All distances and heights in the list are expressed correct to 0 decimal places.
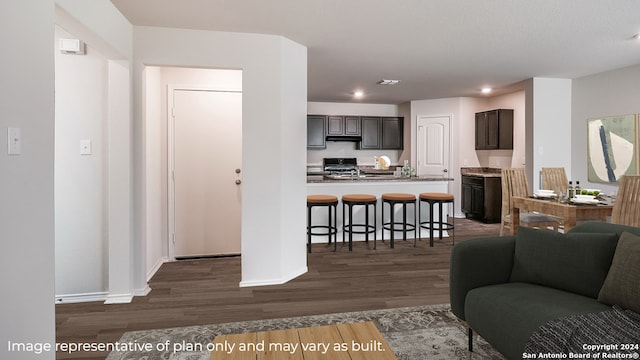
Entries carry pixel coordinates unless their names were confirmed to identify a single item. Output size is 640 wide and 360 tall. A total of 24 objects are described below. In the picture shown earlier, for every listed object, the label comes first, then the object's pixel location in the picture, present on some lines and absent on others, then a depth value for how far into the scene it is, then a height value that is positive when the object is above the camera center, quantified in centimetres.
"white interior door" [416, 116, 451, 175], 773 +69
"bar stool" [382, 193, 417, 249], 513 -38
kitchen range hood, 822 +87
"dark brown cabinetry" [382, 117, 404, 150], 839 +103
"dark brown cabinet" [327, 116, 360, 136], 817 +115
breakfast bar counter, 538 -16
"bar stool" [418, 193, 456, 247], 515 -34
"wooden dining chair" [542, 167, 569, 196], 494 -2
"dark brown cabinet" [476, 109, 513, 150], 694 +93
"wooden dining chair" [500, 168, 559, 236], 464 -18
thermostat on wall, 305 +109
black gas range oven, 824 +24
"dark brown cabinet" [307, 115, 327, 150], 809 +98
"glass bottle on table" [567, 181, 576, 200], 387 -16
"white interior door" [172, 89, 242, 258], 445 +6
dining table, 361 -33
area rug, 227 -109
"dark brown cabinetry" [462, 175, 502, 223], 683 -40
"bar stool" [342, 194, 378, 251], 500 -41
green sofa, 180 -60
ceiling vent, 598 +157
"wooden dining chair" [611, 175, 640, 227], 325 -23
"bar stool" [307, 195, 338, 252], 489 -54
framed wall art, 492 +42
